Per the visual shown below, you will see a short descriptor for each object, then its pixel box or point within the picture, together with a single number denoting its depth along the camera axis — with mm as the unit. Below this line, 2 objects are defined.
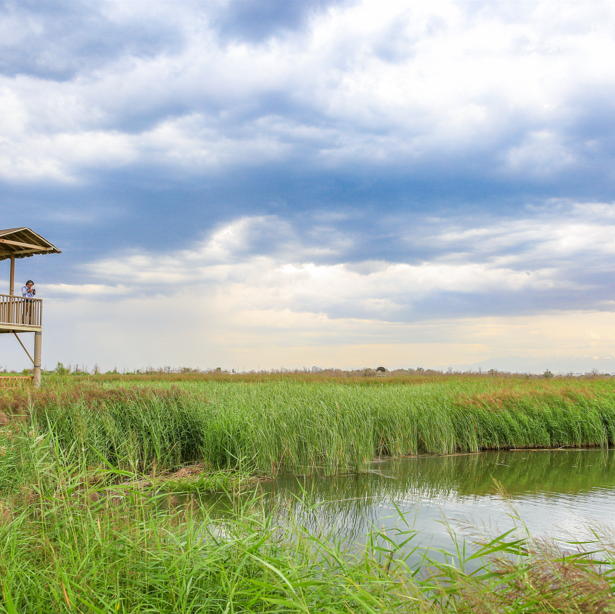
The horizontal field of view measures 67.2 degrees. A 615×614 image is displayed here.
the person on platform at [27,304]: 21219
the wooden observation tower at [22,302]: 20453
